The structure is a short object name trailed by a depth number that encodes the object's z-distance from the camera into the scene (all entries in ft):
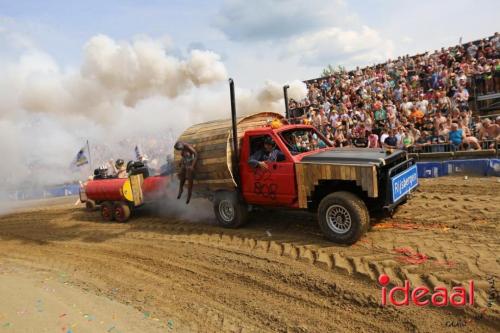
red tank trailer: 31.65
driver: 22.91
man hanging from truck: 26.01
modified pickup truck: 19.38
